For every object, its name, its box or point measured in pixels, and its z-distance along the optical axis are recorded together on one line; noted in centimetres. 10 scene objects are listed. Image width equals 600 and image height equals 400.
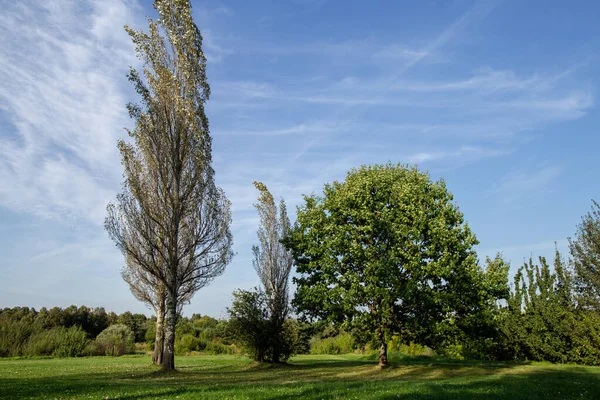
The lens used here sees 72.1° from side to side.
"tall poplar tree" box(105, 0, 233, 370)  2230
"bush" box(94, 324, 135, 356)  4166
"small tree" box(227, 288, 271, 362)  2758
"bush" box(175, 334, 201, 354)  4734
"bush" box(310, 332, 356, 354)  4832
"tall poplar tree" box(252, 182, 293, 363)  2834
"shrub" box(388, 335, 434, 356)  3780
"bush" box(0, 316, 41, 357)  3709
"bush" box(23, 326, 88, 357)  3719
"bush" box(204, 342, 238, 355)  4912
